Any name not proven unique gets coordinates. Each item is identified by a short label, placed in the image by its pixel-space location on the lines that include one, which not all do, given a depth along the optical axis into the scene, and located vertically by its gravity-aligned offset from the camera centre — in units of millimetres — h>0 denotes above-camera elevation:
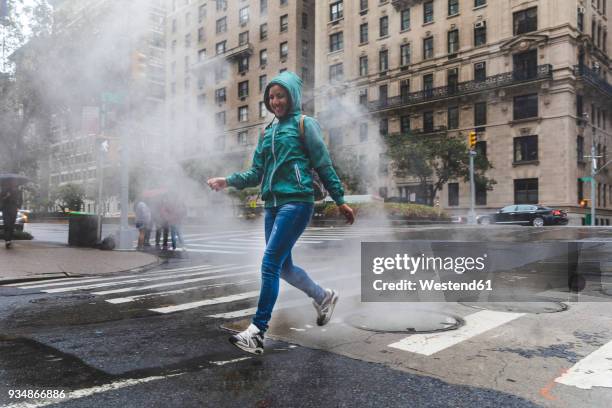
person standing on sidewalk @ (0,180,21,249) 12719 +284
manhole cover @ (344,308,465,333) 4108 -943
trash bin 13609 -425
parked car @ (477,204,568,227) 28652 -78
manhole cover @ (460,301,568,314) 4789 -923
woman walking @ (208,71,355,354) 3658 +263
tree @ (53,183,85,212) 24188 +1214
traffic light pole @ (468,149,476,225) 32425 +1255
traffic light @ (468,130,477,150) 27075 +4229
